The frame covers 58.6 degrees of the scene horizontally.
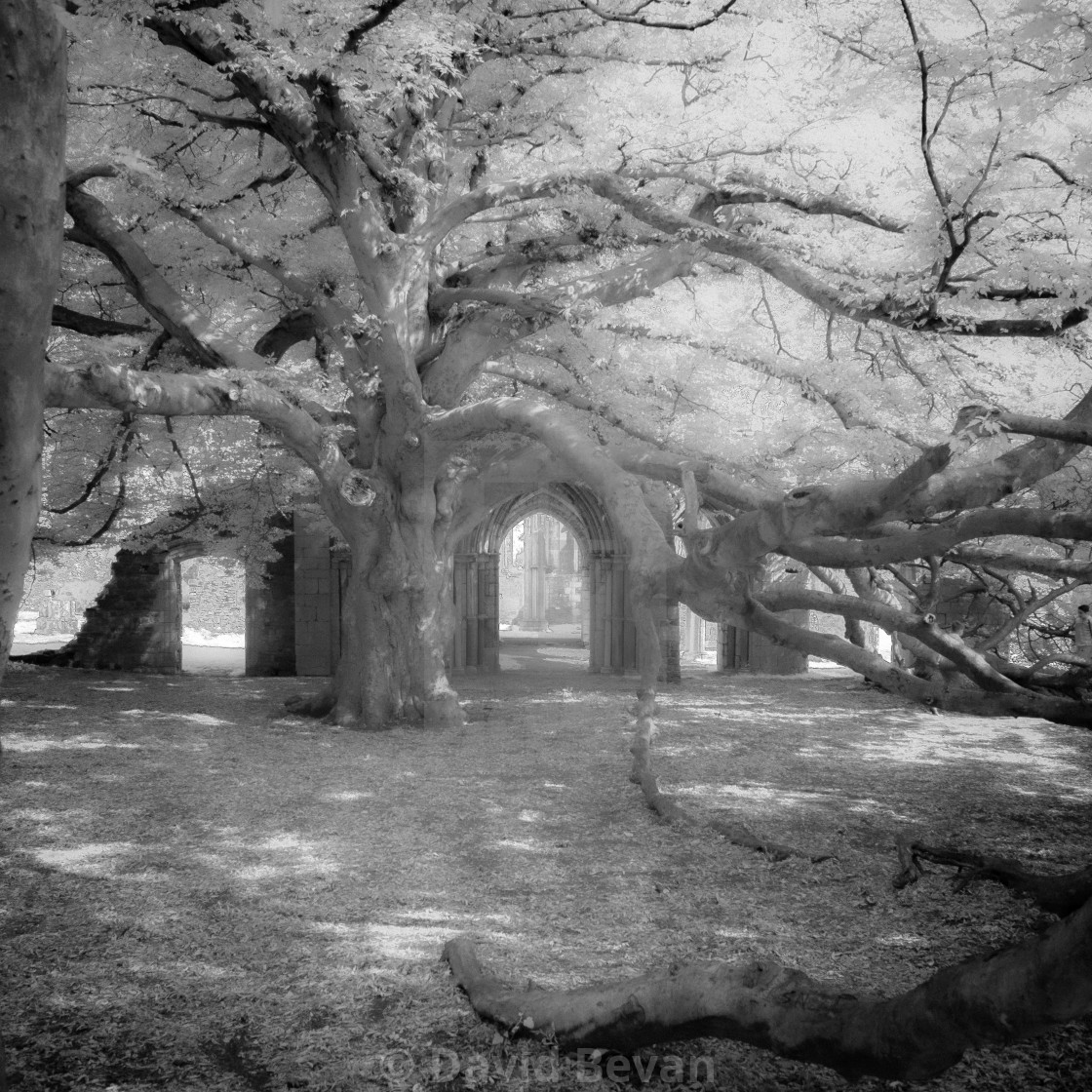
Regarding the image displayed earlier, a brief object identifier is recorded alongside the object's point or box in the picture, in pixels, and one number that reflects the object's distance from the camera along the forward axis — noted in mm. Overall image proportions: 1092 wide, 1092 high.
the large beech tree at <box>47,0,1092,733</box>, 5691
